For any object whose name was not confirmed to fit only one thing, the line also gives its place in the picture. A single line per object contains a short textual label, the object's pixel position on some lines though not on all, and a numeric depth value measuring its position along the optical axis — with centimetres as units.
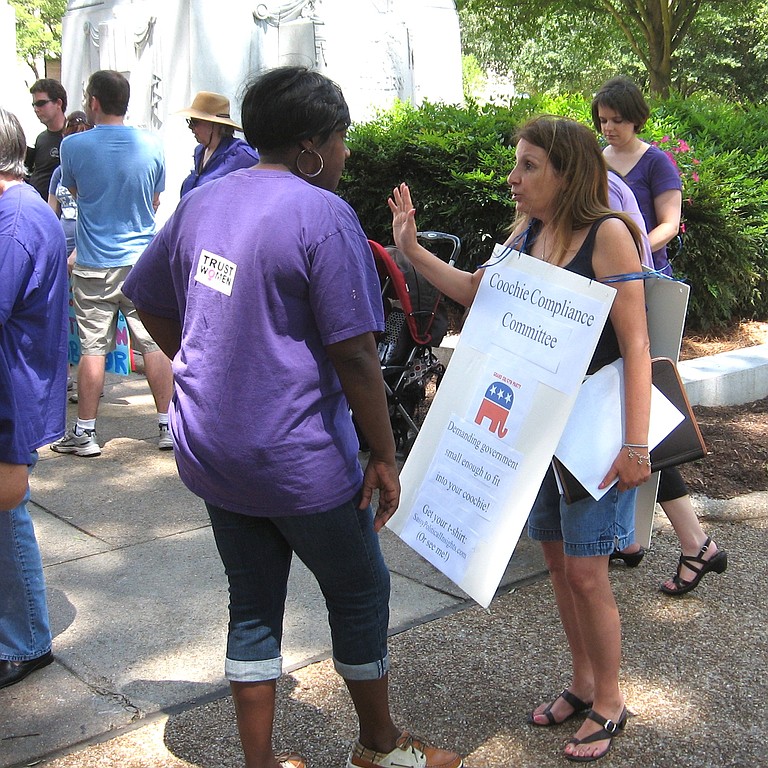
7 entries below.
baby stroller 536
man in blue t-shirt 615
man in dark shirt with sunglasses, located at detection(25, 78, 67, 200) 785
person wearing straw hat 593
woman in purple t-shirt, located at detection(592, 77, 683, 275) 468
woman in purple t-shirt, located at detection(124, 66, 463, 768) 232
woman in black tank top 280
